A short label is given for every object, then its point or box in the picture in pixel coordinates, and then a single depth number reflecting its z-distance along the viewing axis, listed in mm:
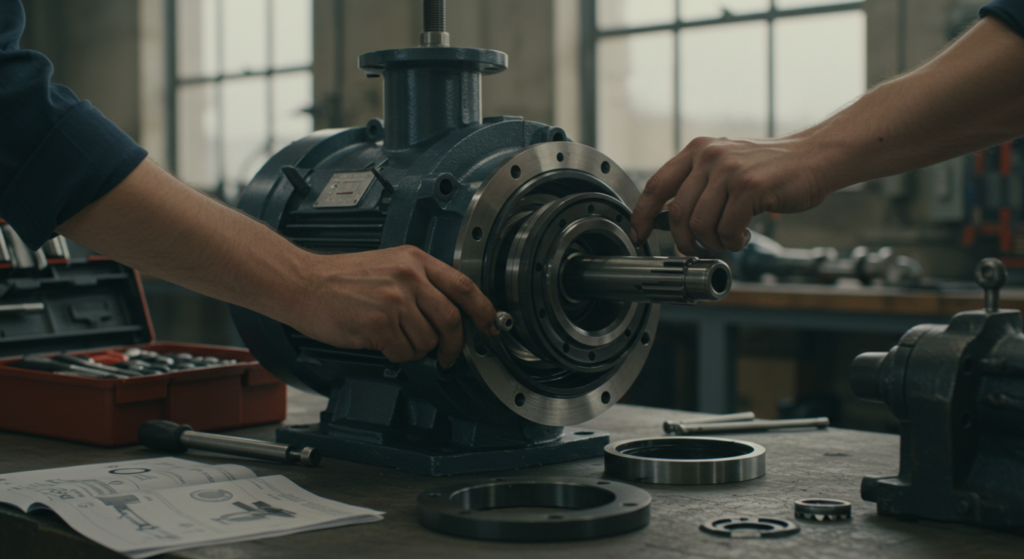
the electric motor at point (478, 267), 1048
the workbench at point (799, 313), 2508
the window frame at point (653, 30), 3988
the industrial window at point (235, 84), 5816
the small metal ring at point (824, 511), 840
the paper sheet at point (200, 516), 772
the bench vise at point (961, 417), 806
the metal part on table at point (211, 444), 1080
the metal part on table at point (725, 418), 1335
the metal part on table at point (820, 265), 2889
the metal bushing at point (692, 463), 998
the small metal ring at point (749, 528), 792
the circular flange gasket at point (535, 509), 782
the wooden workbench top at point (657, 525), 755
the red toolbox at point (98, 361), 1237
